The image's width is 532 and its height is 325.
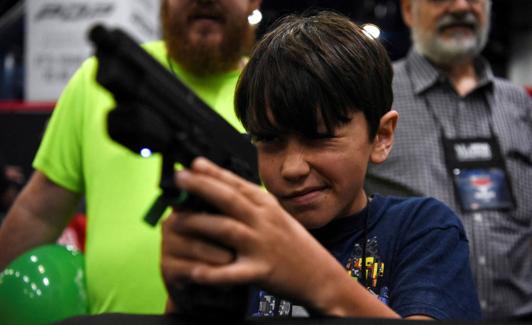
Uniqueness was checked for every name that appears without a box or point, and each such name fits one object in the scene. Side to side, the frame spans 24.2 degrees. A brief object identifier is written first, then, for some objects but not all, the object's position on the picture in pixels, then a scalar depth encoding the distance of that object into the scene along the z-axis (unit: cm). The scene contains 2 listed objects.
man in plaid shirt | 236
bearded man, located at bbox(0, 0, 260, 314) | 204
